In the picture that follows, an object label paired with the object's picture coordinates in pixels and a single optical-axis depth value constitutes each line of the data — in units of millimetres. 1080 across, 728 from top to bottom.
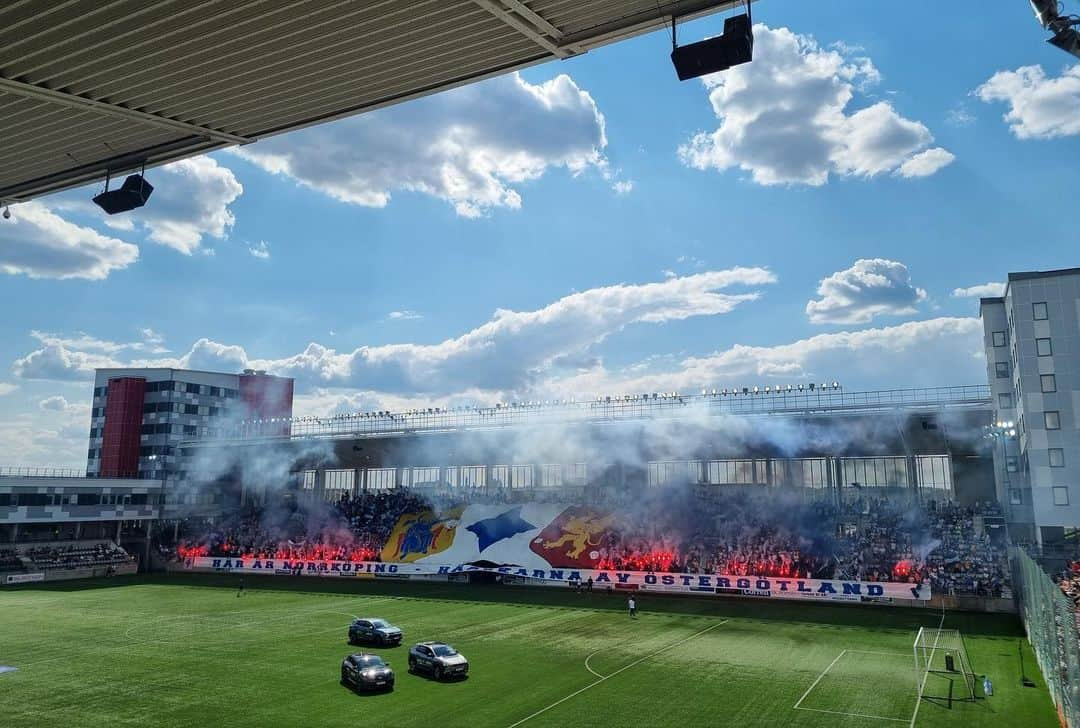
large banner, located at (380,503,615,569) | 60469
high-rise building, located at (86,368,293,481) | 110125
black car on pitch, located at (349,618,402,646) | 34031
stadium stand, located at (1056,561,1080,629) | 30141
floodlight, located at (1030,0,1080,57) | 14680
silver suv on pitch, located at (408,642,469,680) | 27875
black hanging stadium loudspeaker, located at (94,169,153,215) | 17438
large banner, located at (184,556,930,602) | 48344
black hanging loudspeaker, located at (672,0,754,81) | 12000
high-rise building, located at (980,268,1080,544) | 51000
